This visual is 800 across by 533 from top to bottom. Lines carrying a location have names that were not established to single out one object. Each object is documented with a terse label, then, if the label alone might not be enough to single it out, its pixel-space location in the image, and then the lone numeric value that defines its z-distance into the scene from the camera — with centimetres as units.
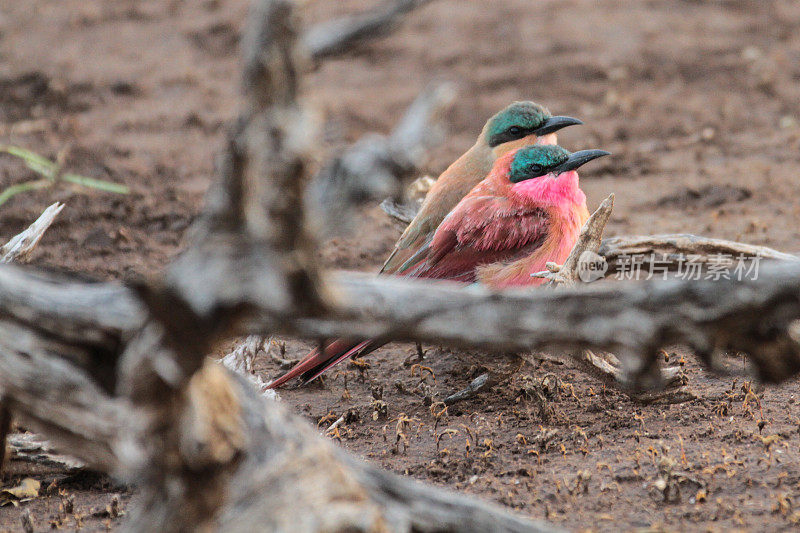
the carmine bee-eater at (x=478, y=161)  737
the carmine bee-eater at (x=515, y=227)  686
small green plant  896
